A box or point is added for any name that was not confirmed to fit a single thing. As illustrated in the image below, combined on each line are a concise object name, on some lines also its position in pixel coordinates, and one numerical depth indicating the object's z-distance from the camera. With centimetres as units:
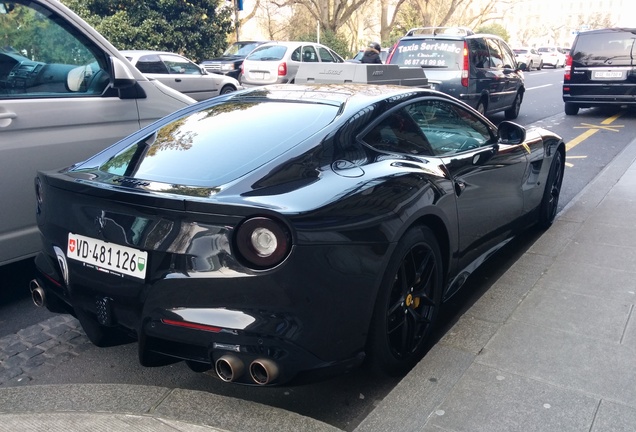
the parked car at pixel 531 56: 4187
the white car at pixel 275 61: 1683
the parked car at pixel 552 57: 4794
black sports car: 261
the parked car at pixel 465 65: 1144
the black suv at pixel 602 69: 1348
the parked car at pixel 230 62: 1956
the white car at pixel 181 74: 1333
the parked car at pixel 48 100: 412
